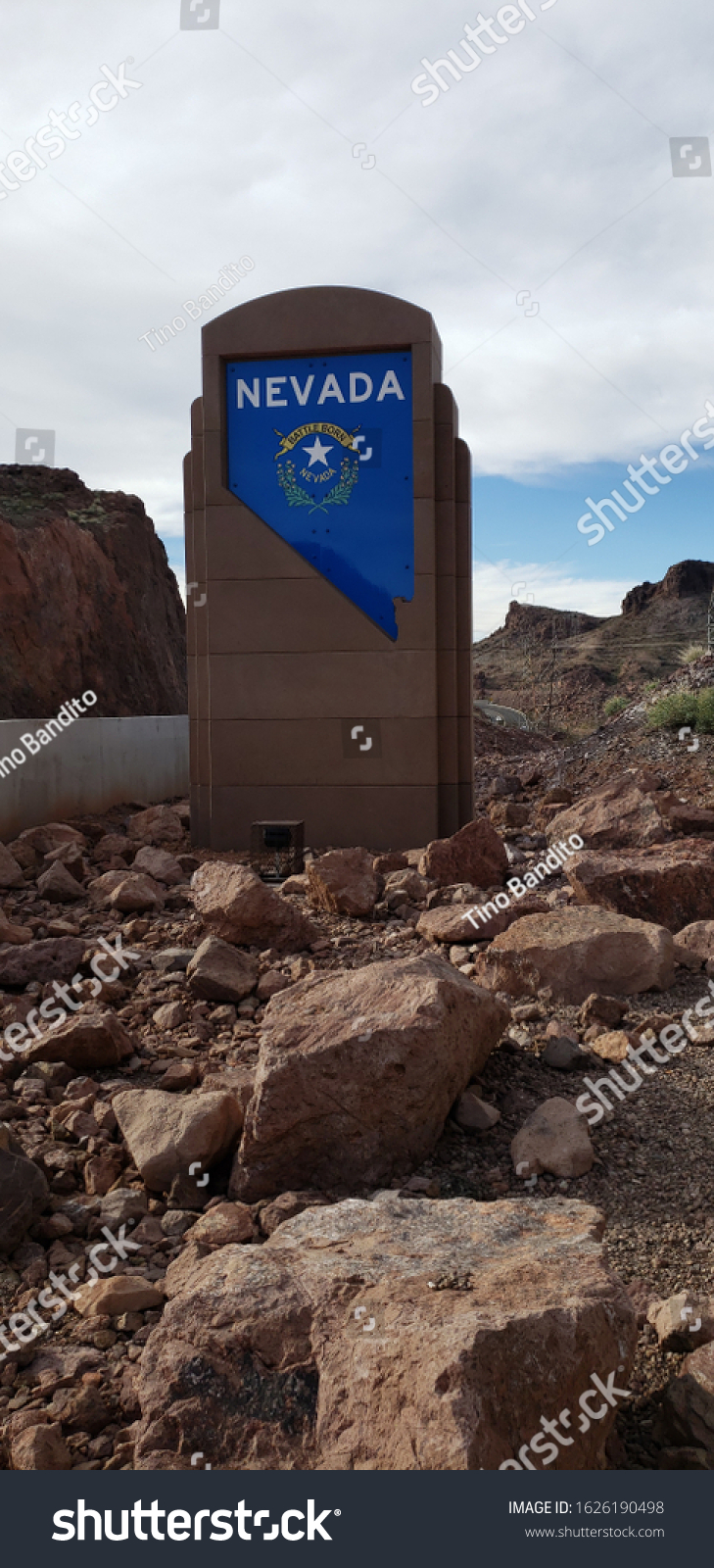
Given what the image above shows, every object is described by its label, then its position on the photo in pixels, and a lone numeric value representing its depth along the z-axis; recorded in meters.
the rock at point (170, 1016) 4.41
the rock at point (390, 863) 6.96
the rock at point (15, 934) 5.47
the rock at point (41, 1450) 2.10
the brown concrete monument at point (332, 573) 7.93
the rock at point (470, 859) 6.46
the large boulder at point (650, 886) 5.15
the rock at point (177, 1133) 3.13
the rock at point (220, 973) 4.61
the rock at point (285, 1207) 2.80
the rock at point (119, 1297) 2.59
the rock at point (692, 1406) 1.99
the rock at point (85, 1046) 4.01
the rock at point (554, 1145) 3.09
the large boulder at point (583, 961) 4.34
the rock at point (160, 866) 7.02
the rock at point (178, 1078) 3.74
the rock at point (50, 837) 7.77
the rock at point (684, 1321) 2.25
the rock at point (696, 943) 4.59
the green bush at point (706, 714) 10.02
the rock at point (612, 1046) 3.79
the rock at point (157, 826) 8.66
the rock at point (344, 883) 5.93
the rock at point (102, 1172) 3.19
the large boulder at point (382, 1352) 1.81
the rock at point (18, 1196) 2.90
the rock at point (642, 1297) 2.40
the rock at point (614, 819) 6.62
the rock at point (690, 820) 6.85
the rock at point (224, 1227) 2.79
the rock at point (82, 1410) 2.21
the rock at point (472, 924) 5.24
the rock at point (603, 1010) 4.04
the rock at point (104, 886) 6.38
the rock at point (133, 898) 6.07
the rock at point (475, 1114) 3.29
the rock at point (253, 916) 5.29
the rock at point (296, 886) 6.55
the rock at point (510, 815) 8.09
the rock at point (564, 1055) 3.73
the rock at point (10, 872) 6.74
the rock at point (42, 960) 4.93
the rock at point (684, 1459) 1.97
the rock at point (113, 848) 7.70
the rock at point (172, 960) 5.03
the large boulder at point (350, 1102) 3.04
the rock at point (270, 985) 4.61
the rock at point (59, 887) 6.45
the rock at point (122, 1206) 2.99
